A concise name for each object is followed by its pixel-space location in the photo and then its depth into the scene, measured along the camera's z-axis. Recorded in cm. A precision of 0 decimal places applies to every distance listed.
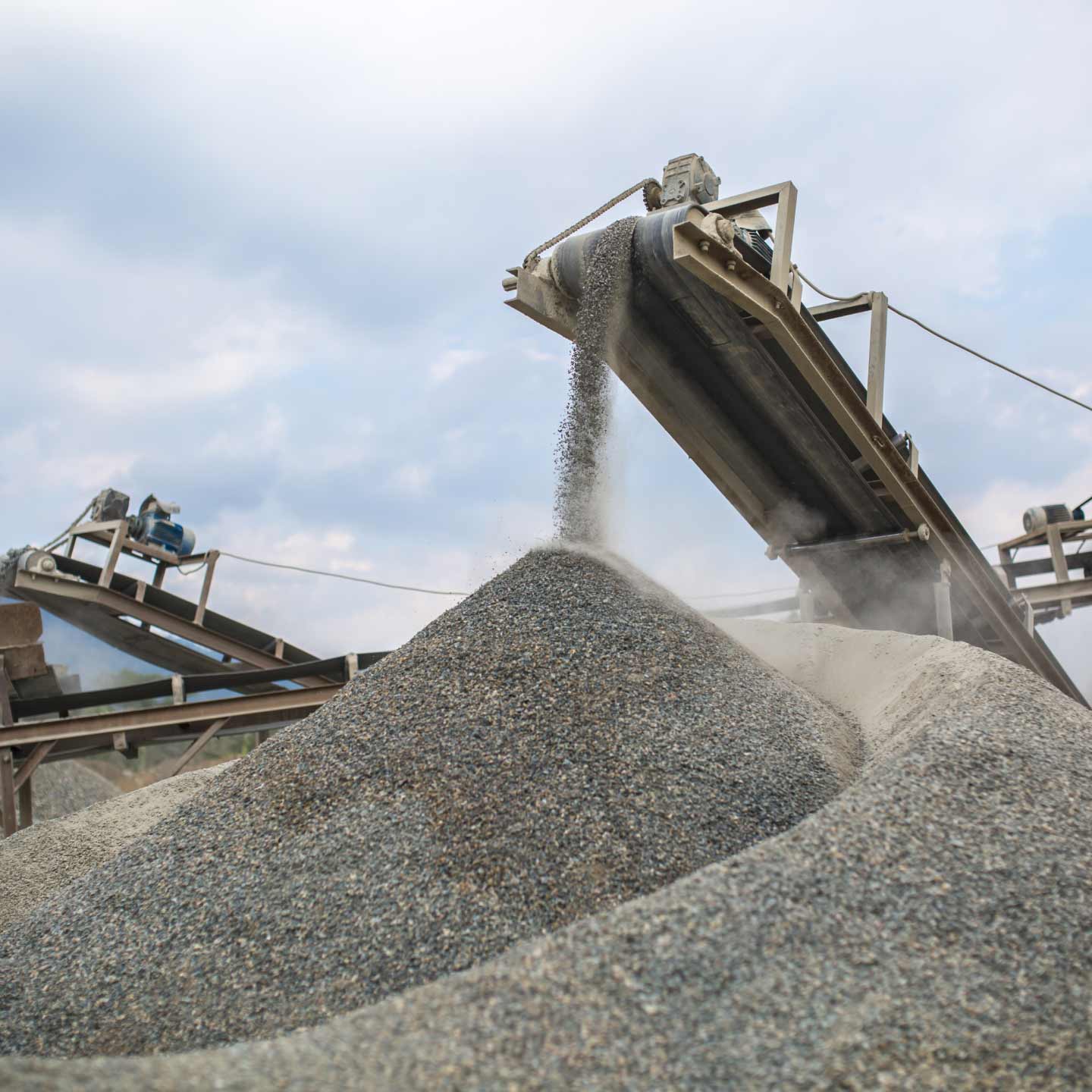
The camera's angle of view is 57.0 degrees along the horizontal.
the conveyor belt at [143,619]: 829
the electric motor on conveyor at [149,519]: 893
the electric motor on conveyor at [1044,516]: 784
